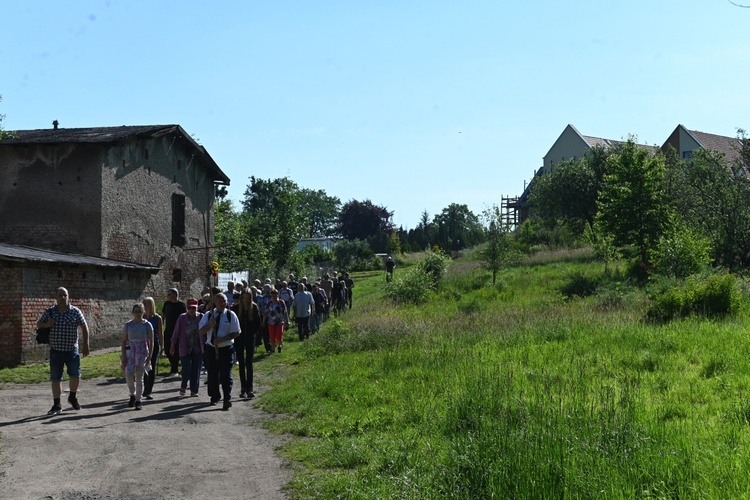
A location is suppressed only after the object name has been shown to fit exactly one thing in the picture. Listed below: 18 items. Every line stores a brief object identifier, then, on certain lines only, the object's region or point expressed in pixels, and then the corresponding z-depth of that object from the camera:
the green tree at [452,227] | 87.81
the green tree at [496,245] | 36.25
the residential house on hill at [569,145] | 74.44
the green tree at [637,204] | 32.78
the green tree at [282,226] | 50.78
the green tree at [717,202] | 29.94
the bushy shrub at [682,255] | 25.23
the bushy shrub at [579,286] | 29.16
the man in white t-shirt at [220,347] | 12.70
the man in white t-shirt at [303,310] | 22.58
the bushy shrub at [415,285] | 32.76
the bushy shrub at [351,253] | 70.38
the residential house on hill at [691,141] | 69.31
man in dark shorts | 11.80
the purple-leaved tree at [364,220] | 105.81
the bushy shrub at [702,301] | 17.55
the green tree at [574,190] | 51.53
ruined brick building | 19.61
